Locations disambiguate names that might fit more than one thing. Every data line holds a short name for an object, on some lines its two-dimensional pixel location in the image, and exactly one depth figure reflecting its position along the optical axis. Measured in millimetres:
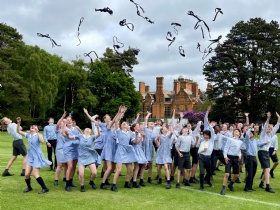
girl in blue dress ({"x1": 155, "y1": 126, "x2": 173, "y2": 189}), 8325
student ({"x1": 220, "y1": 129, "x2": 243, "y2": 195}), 7928
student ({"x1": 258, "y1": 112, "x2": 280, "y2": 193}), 8228
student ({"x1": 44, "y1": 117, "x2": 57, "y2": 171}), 9854
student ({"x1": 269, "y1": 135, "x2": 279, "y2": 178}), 10001
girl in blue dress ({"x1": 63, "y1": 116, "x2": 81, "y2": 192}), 7321
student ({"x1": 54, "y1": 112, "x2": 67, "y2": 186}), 7633
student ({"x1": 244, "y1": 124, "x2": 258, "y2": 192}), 8169
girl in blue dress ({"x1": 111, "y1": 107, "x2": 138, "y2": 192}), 7563
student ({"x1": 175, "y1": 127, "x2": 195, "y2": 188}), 8340
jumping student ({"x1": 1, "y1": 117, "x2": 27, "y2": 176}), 8763
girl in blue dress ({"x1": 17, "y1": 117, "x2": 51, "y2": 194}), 6779
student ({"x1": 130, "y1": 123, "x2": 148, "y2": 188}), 7987
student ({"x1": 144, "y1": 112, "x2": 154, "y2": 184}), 8788
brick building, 78217
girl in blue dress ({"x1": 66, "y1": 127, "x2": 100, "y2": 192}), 7162
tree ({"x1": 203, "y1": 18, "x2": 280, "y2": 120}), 35480
